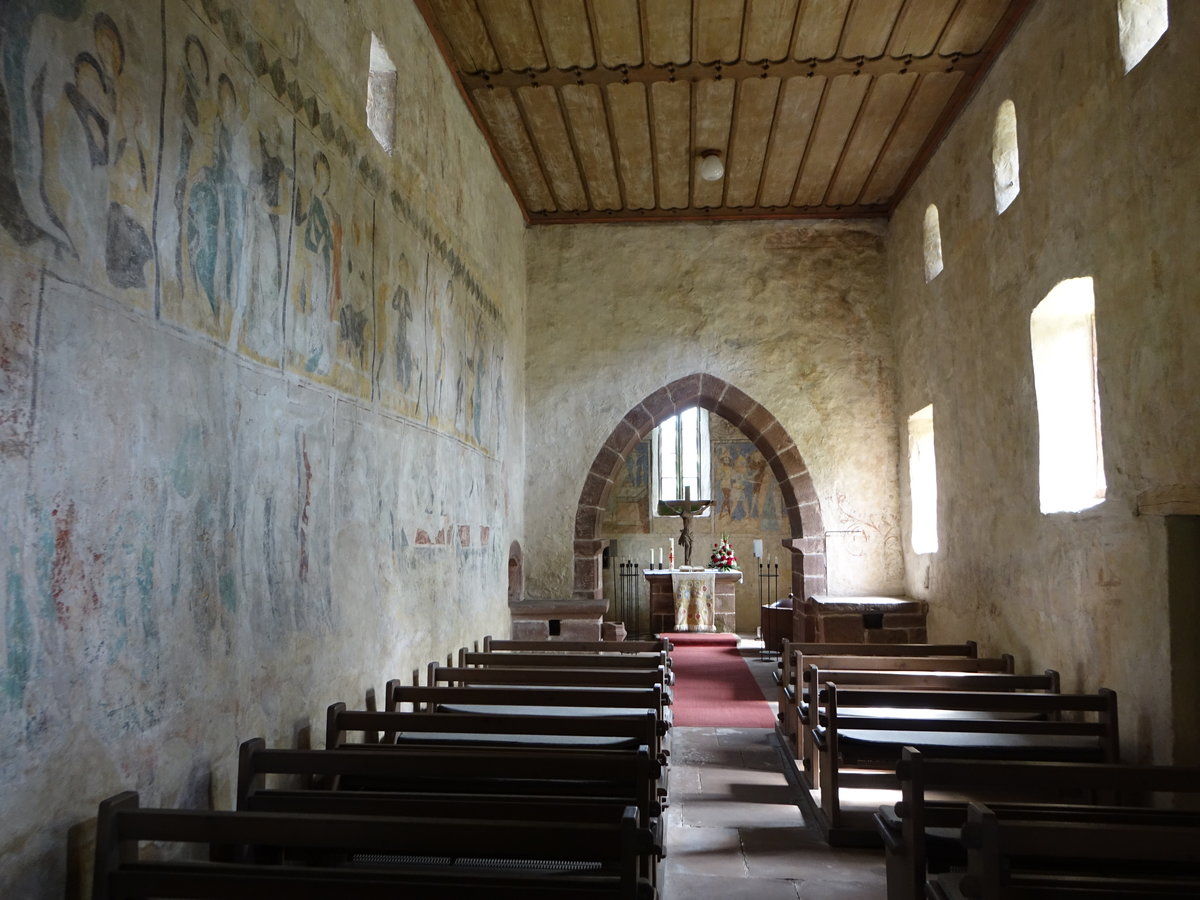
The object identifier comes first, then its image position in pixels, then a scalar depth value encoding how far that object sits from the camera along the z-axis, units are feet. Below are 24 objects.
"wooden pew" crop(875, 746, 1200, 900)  10.49
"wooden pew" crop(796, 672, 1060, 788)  18.62
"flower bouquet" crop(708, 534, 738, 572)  53.62
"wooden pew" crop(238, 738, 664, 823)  10.43
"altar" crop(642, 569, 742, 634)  54.95
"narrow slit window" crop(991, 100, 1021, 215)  22.74
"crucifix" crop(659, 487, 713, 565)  52.49
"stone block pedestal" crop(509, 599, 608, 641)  30.71
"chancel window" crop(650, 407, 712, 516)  65.87
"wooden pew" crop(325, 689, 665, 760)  13.43
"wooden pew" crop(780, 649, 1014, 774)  21.22
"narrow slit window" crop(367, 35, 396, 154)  18.15
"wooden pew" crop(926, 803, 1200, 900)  8.25
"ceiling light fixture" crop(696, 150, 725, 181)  29.55
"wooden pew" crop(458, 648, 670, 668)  19.94
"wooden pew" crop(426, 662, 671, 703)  17.88
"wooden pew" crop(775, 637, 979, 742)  22.62
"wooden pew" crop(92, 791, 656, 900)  7.65
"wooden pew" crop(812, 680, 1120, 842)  15.97
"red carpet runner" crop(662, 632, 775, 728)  28.27
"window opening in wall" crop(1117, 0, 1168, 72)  15.78
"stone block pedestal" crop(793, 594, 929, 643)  30.55
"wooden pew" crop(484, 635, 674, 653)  23.20
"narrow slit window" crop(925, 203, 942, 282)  29.35
